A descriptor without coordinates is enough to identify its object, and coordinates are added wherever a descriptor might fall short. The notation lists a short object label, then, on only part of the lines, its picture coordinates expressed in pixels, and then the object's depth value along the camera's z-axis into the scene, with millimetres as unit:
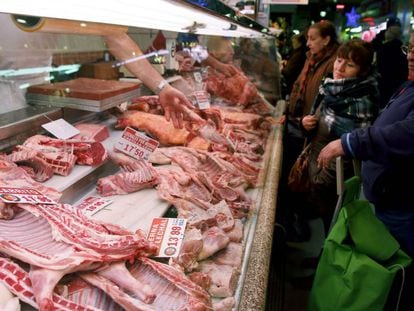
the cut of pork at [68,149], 1933
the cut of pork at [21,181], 1560
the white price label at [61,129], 2121
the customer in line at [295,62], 7258
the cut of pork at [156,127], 2611
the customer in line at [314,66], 4242
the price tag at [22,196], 1361
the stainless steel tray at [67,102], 2412
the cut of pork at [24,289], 1058
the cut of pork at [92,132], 2199
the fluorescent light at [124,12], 1396
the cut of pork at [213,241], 1555
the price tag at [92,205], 1659
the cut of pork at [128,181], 1932
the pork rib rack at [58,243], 1112
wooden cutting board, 2426
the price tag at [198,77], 3658
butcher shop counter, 1517
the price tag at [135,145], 2201
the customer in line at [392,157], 2234
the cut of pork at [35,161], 1806
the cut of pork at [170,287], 1203
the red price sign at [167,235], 1438
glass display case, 1690
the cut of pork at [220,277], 1409
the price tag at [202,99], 3252
